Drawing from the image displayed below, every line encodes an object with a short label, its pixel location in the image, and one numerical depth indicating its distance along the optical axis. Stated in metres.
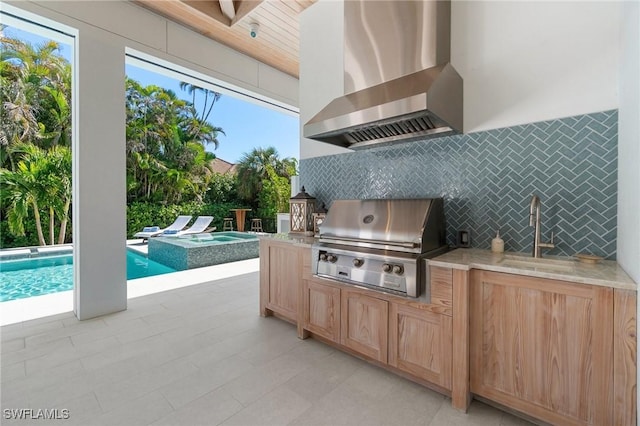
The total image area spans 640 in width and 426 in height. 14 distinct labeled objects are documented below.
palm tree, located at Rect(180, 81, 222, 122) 14.74
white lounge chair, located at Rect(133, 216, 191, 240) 9.25
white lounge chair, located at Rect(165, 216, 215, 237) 9.11
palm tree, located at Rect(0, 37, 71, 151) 7.27
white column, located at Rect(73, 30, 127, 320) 2.92
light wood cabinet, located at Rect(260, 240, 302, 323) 2.64
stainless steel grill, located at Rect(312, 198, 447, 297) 1.82
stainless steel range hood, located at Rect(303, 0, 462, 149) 2.00
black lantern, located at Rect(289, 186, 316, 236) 3.11
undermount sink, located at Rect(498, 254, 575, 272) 1.56
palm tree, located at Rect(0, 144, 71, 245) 6.71
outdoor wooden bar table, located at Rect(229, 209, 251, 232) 12.35
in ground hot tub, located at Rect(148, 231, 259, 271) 5.70
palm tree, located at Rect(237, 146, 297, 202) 12.55
